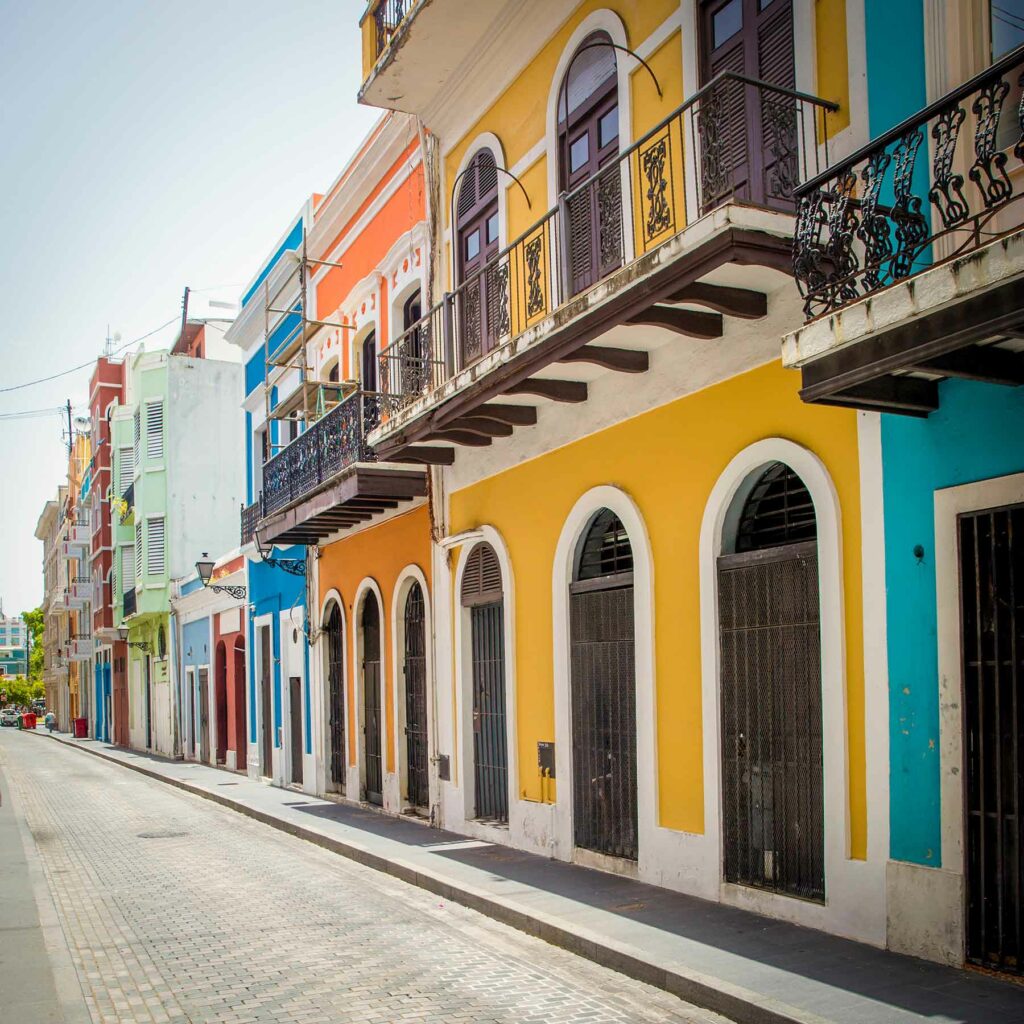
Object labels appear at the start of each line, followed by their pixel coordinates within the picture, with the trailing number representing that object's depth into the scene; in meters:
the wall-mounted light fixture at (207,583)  23.70
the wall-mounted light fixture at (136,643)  37.16
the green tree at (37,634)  89.57
